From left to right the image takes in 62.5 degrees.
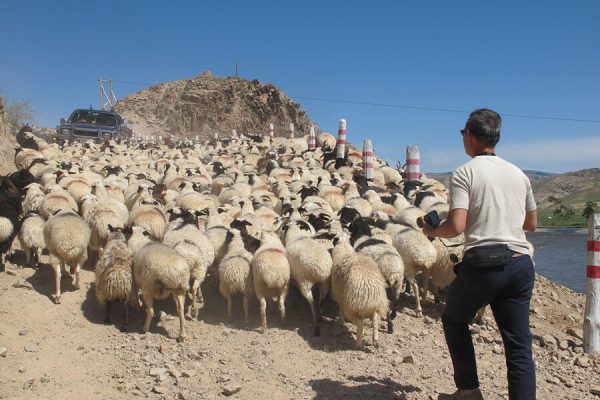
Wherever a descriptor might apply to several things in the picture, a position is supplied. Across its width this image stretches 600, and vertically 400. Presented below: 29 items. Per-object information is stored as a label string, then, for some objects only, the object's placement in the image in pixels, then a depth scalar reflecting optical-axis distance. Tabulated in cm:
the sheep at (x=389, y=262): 594
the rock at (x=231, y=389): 439
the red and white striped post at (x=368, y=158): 1381
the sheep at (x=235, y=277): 614
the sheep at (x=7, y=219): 686
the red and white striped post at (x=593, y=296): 539
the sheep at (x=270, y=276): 590
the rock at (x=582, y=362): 515
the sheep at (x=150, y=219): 754
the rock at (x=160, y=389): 439
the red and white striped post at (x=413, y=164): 1314
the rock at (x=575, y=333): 614
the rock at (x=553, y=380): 480
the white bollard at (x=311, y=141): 2140
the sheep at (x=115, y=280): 575
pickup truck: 2223
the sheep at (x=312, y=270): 590
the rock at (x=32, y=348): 504
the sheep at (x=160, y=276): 547
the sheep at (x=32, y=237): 700
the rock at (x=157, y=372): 466
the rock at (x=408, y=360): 506
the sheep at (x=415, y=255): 640
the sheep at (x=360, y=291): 530
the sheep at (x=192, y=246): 621
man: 321
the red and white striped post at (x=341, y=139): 1623
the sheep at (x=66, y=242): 629
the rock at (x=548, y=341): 567
